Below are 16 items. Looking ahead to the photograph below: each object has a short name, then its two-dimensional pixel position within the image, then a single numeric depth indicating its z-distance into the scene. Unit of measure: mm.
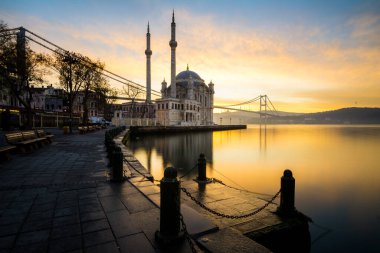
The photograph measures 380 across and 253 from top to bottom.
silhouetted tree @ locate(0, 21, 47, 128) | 21156
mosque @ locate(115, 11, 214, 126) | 72000
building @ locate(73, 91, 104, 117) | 74906
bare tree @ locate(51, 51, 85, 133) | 28350
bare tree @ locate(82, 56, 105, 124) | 32125
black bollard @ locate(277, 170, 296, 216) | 5191
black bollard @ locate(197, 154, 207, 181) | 7910
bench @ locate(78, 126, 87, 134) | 26934
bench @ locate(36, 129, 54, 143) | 14633
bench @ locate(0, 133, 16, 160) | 8362
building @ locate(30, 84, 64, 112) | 64375
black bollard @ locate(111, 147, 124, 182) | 6145
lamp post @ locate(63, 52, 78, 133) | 24486
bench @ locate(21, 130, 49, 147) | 12135
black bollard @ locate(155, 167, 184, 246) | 3035
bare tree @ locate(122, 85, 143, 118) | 59925
